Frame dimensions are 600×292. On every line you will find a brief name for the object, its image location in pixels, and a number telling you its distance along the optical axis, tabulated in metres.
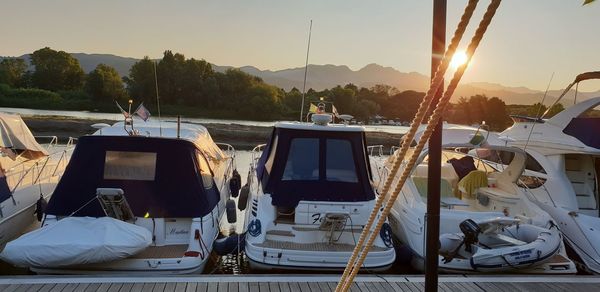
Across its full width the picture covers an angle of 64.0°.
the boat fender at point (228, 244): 8.28
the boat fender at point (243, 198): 9.68
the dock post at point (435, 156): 2.96
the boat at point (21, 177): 8.89
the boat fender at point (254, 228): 7.63
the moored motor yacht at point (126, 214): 6.40
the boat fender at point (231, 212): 8.70
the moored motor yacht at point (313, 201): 7.27
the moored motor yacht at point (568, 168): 9.26
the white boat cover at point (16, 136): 11.21
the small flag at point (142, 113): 9.98
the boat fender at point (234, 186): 12.86
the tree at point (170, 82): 96.81
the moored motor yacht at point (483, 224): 7.49
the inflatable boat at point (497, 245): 7.41
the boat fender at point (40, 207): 9.44
